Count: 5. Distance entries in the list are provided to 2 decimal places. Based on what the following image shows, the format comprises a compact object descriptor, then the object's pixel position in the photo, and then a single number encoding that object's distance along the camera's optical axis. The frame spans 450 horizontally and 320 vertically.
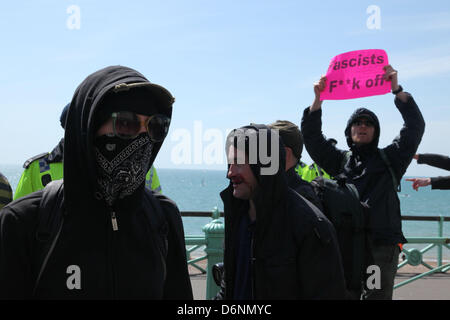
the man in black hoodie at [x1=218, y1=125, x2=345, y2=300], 2.55
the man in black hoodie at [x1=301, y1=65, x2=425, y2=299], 4.27
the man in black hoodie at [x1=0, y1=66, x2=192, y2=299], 1.70
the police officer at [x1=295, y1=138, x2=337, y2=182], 7.15
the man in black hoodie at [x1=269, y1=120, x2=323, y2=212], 3.53
